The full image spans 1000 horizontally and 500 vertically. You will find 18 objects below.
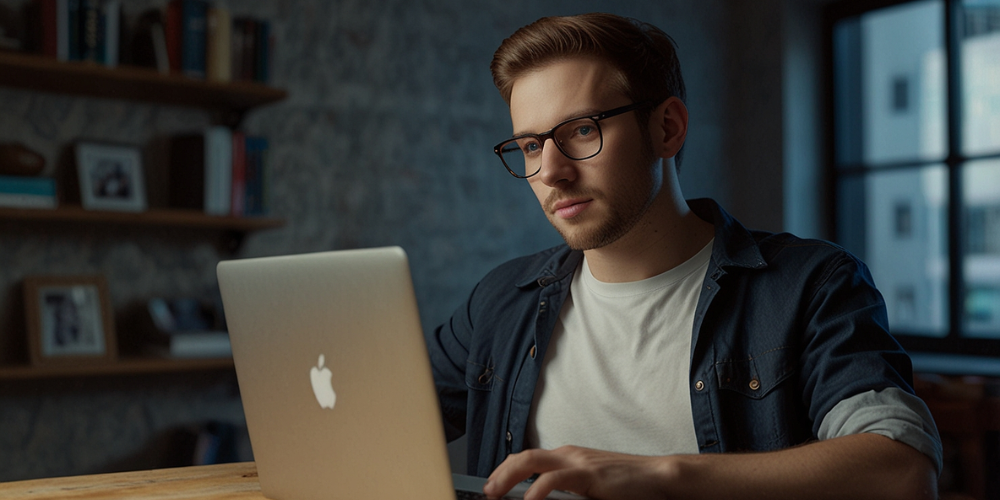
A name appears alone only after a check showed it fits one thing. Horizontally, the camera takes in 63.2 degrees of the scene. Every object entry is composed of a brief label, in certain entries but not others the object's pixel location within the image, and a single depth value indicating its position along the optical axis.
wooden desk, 1.09
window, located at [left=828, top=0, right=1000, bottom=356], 3.39
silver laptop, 0.76
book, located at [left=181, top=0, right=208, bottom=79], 2.45
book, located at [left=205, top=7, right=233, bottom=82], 2.49
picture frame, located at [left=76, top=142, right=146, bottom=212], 2.42
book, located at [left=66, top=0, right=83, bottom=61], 2.29
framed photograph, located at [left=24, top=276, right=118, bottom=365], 2.31
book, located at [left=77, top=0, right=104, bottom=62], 2.30
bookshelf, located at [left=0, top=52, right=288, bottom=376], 2.24
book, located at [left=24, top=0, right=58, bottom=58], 2.26
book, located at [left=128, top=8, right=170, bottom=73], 2.44
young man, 1.18
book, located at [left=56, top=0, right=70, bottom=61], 2.27
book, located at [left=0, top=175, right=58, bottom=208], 2.23
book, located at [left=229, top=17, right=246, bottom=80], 2.57
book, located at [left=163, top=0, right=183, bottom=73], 2.45
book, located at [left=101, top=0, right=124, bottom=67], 2.34
